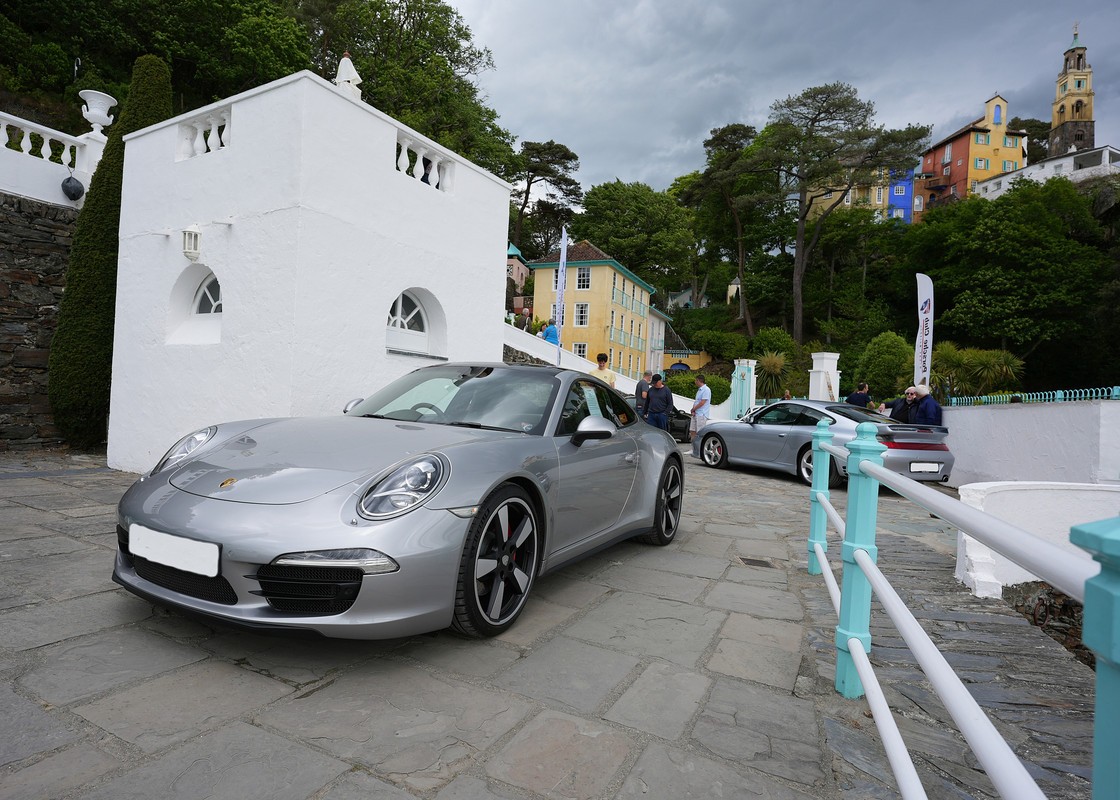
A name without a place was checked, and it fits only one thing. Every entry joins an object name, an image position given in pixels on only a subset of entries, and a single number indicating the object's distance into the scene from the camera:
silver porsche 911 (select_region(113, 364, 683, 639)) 2.26
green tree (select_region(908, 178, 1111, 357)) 32.38
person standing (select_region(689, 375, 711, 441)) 12.78
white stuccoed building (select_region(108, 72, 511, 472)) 6.16
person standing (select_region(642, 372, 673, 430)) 10.57
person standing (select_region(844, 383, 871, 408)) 12.23
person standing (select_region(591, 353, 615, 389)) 10.52
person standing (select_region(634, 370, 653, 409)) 11.33
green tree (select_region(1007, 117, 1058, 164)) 73.86
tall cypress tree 8.41
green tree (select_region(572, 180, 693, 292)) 43.59
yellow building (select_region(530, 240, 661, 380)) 35.78
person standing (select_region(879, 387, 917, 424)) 9.01
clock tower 66.94
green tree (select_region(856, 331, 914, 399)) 22.59
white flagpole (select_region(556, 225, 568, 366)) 15.57
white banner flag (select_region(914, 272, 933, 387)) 12.32
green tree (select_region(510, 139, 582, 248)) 44.91
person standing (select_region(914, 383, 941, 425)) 8.70
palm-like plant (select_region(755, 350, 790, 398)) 23.73
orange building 60.88
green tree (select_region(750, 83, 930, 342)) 35.59
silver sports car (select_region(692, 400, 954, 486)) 8.10
